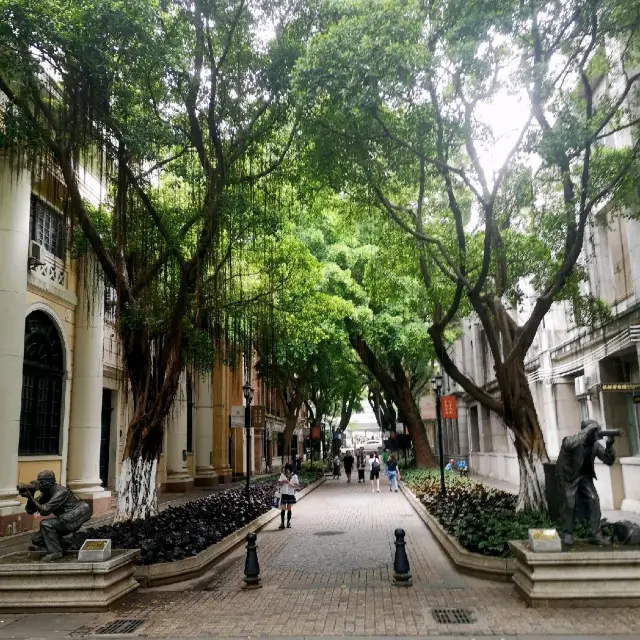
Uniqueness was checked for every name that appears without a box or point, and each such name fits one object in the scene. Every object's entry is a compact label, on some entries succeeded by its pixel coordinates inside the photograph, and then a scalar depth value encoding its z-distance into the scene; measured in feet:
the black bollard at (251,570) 31.48
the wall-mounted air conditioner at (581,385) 60.34
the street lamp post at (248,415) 63.62
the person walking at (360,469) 109.26
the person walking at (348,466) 114.11
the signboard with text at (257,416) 71.72
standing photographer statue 28.40
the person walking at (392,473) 87.30
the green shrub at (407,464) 113.74
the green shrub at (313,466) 128.77
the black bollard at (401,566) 30.99
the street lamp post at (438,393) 68.45
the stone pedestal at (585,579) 25.71
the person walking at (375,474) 91.20
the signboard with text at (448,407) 82.38
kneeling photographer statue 28.84
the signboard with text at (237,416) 62.95
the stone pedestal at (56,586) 27.30
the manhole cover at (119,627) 24.56
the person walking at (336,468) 123.57
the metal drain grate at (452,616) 24.82
